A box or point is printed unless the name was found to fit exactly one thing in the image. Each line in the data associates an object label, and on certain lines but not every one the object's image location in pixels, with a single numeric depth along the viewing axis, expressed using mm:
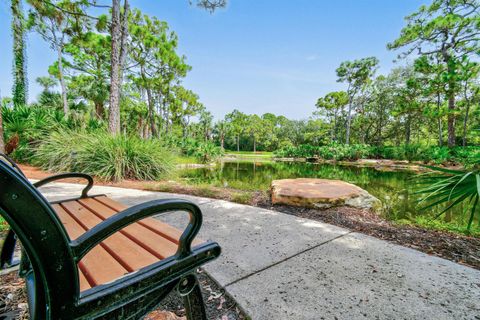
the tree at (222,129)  39125
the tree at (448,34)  10578
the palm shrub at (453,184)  1224
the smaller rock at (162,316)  932
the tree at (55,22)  9508
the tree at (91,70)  12242
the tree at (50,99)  12182
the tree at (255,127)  35719
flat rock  2760
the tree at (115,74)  5461
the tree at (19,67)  9921
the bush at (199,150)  12922
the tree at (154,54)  12344
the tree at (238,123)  36306
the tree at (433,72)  10546
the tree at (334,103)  23609
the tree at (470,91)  10602
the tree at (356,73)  19797
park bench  395
